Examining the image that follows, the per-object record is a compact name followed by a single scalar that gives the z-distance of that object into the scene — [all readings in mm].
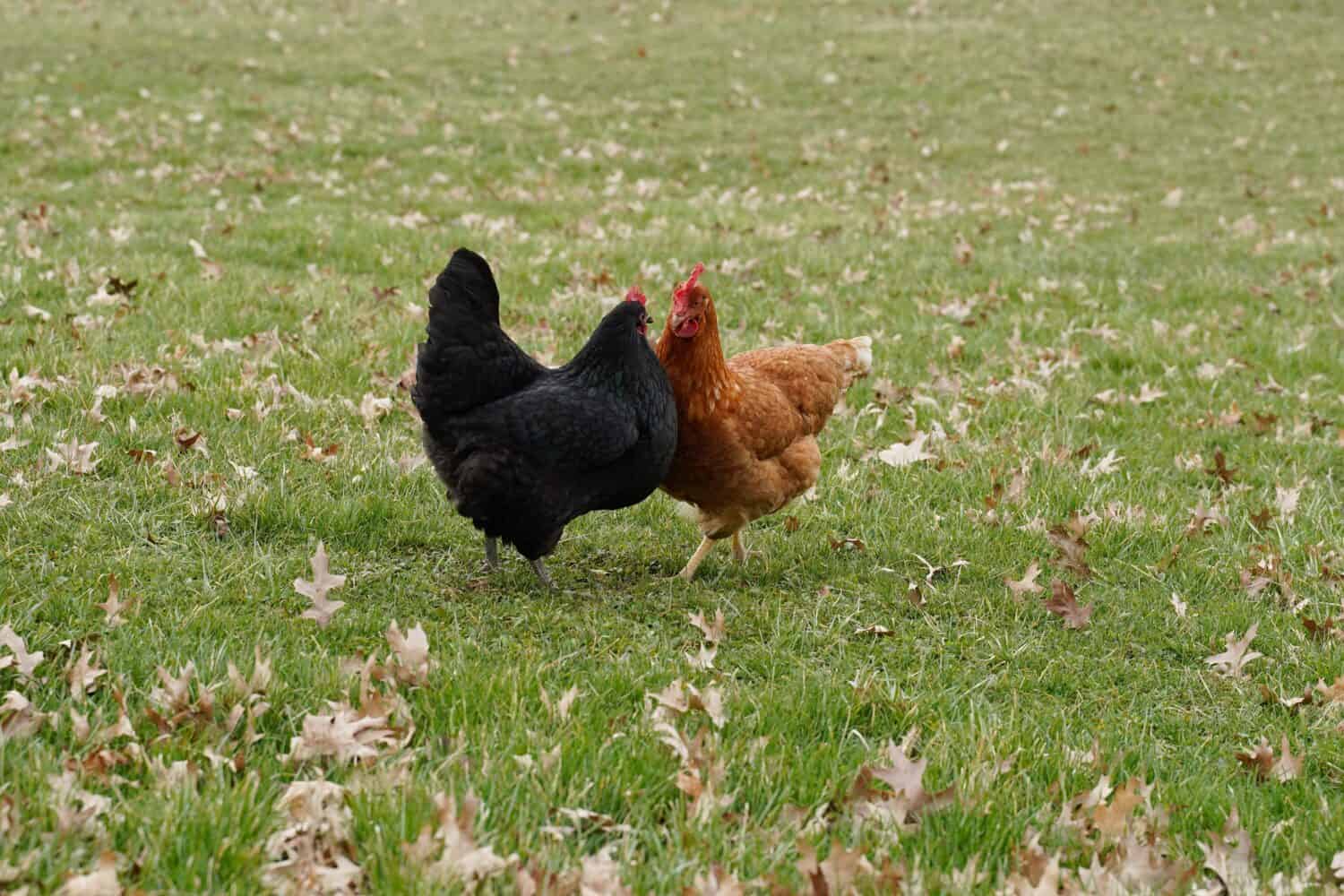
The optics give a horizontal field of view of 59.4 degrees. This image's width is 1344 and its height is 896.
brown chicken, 5113
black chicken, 4629
